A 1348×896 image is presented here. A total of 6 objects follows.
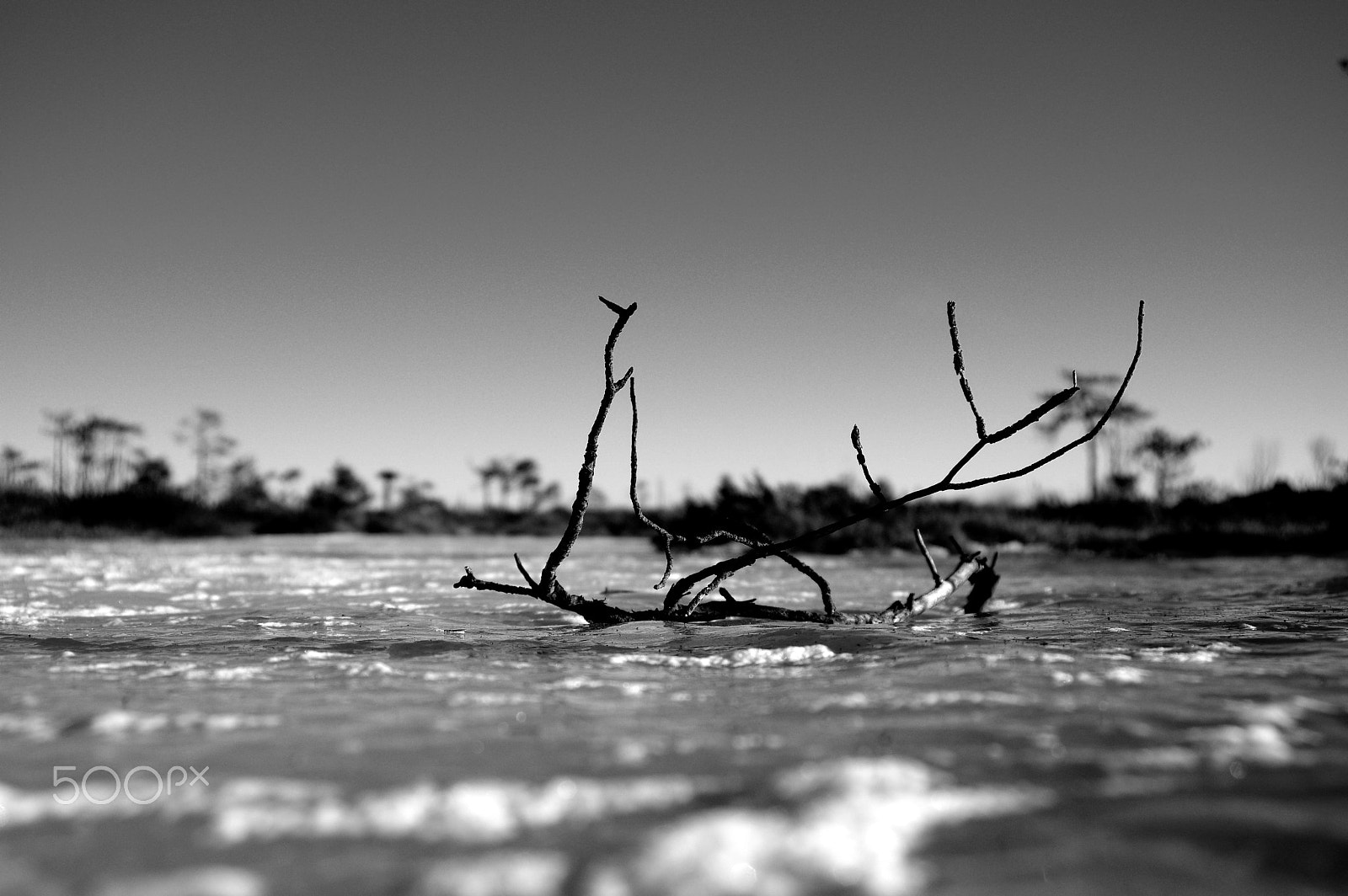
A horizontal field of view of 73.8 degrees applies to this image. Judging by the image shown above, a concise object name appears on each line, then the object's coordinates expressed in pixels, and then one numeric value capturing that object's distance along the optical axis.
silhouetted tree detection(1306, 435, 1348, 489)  28.09
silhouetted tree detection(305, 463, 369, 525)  36.69
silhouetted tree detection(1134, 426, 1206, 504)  44.62
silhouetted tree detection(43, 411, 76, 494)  42.91
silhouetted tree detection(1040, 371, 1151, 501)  43.53
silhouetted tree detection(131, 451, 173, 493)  29.73
